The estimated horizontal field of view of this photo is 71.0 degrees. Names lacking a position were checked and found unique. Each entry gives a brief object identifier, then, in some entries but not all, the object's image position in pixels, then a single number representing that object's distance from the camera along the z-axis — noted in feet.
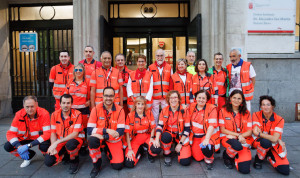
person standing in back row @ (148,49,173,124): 15.23
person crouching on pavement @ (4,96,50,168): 11.75
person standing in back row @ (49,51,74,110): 14.43
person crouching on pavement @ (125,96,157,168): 12.44
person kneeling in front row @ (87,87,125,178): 11.01
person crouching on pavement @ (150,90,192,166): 11.96
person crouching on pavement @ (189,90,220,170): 12.07
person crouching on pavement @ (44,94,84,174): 11.14
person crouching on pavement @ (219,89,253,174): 11.26
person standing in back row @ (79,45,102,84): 14.98
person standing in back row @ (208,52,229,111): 14.64
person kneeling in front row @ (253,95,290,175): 11.09
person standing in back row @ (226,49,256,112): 14.64
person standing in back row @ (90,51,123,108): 13.92
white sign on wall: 20.72
